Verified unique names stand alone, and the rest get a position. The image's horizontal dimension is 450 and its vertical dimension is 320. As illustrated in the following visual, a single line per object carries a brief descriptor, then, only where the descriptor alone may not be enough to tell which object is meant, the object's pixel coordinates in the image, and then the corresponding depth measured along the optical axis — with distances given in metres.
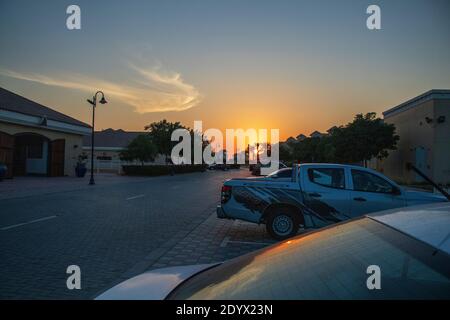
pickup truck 8.22
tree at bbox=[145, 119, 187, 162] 53.47
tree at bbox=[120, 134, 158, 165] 45.28
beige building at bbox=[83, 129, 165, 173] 57.64
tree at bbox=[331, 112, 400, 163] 33.44
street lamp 27.53
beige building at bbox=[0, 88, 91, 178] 30.66
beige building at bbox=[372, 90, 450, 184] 28.02
